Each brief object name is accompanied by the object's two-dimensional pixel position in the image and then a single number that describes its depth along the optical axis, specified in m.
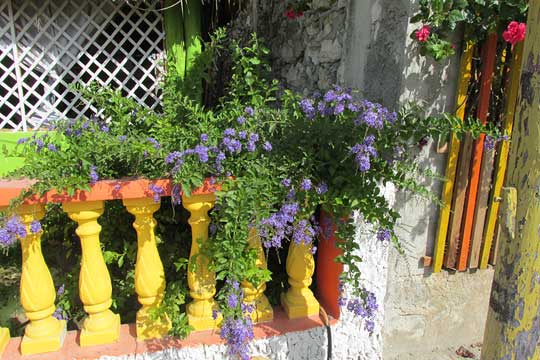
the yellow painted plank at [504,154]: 2.23
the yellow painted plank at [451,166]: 2.17
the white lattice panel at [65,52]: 4.37
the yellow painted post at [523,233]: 1.23
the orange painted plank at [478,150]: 2.18
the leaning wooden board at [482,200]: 2.31
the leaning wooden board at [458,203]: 2.31
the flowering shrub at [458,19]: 1.89
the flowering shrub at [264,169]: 1.61
